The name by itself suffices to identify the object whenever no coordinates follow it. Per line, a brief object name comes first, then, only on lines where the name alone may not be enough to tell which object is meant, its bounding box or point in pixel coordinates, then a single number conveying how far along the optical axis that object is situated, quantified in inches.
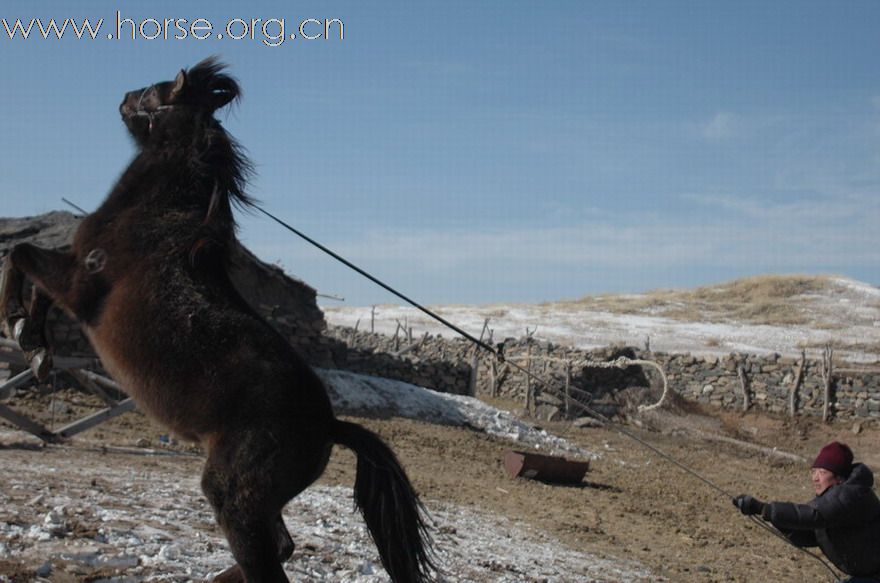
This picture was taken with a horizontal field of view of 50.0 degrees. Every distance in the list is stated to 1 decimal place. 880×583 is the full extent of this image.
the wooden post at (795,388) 1122.0
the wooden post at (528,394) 1097.4
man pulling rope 232.7
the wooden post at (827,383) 1101.1
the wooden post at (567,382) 1060.8
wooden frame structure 437.4
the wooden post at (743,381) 1156.1
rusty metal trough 609.9
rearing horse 187.0
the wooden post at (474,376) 1108.5
